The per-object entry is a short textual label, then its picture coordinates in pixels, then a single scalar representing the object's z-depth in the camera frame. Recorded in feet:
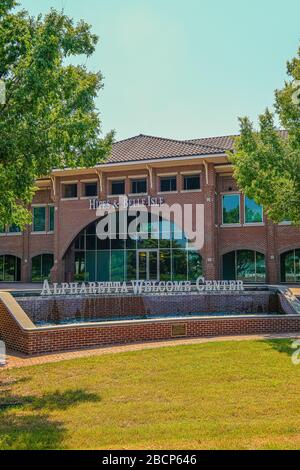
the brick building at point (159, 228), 103.65
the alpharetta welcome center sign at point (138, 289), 69.87
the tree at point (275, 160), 53.31
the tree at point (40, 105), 29.35
